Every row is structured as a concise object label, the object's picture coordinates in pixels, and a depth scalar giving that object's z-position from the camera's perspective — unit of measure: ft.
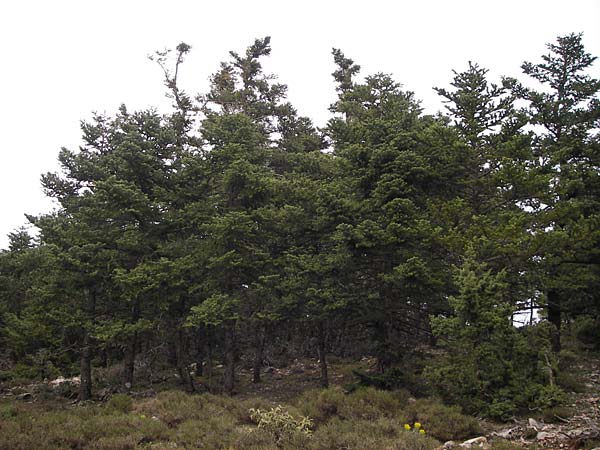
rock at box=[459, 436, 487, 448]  32.11
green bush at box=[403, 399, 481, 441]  36.81
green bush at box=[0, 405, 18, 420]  43.70
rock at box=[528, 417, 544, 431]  35.55
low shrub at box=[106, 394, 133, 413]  45.80
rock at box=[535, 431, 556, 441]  33.32
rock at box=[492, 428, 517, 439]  34.84
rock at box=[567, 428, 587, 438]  31.95
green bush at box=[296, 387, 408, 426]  40.78
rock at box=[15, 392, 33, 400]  60.03
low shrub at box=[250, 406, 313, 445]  35.40
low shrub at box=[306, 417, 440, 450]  31.76
